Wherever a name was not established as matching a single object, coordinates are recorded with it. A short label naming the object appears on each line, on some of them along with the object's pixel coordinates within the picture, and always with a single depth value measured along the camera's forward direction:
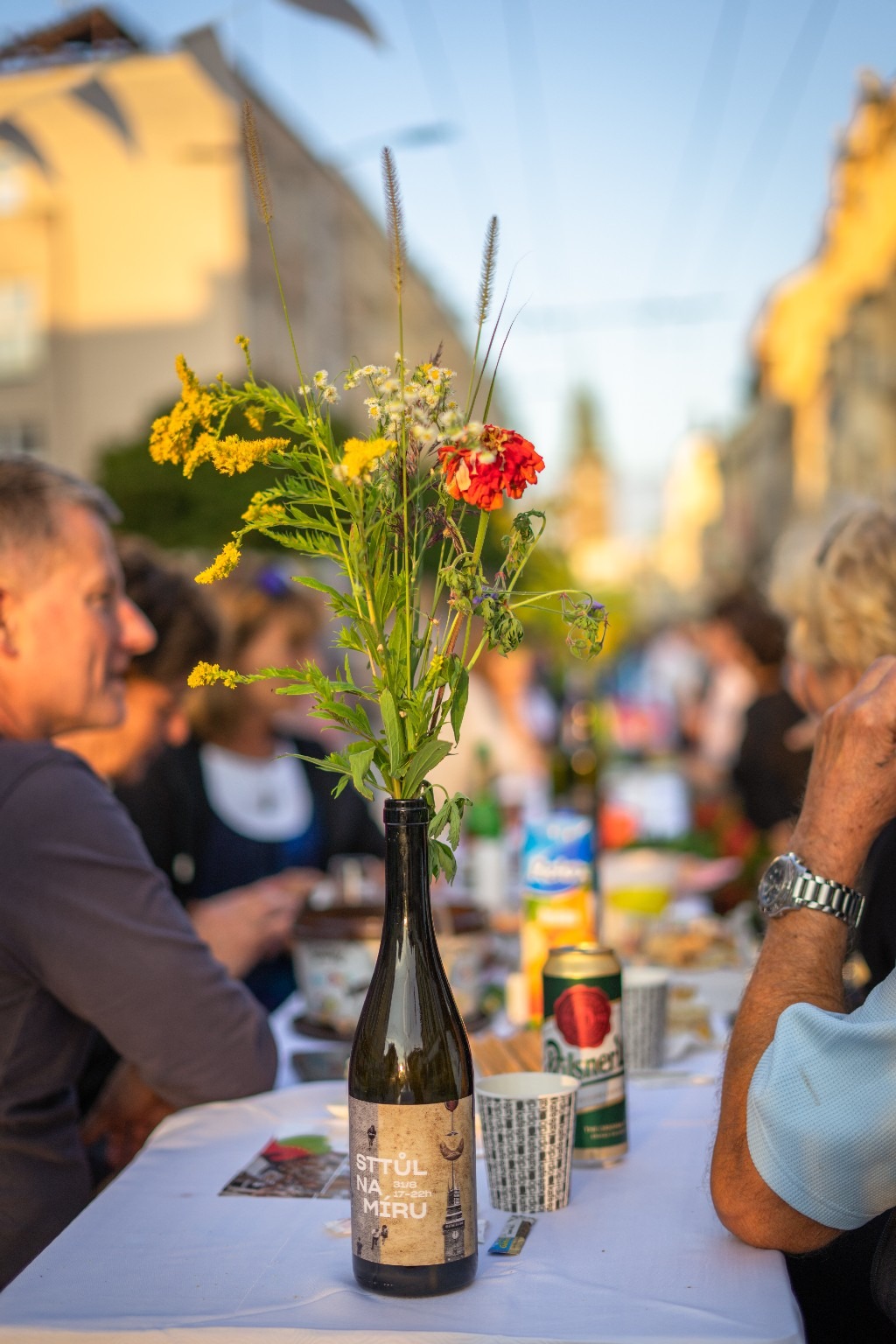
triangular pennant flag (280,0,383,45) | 3.89
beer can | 1.71
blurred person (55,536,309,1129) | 2.68
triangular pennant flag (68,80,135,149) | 4.84
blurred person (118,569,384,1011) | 3.73
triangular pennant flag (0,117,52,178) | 4.47
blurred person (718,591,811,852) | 5.74
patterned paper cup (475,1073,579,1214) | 1.54
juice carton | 2.28
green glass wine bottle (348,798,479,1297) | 1.32
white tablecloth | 1.28
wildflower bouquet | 1.34
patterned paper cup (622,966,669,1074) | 2.16
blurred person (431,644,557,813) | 5.14
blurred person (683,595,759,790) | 9.59
